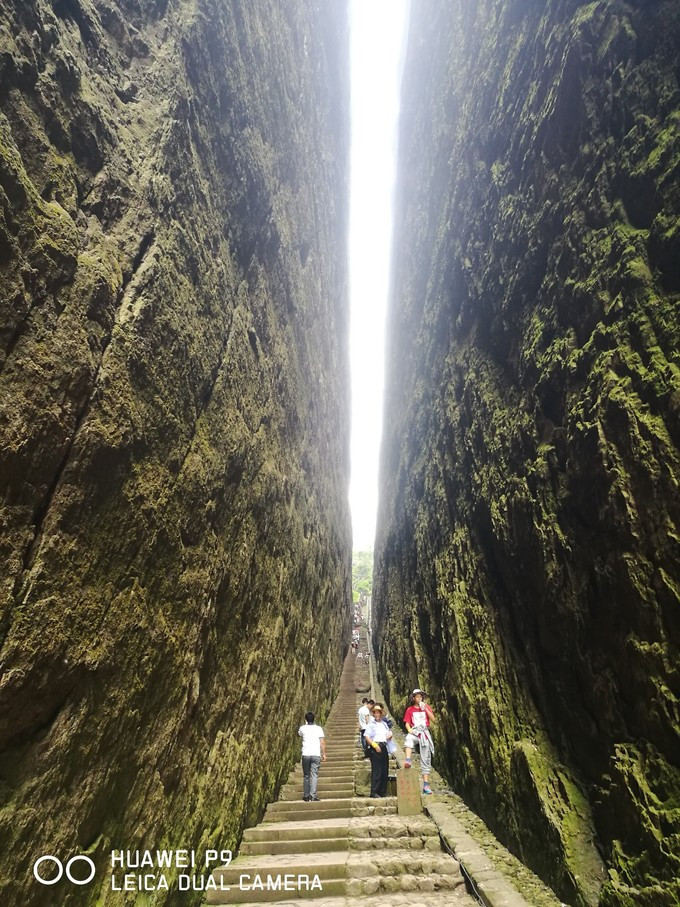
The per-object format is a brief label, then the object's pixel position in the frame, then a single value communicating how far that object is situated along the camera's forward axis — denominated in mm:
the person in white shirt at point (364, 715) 9816
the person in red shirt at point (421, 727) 9023
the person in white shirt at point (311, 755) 8469
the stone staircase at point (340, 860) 5449
